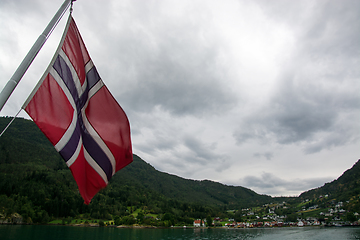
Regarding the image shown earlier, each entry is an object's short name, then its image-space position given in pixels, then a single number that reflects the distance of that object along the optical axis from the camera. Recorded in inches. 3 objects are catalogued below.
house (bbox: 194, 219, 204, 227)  7235.7
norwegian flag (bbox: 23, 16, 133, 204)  253.2
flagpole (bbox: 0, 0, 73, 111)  186.1
